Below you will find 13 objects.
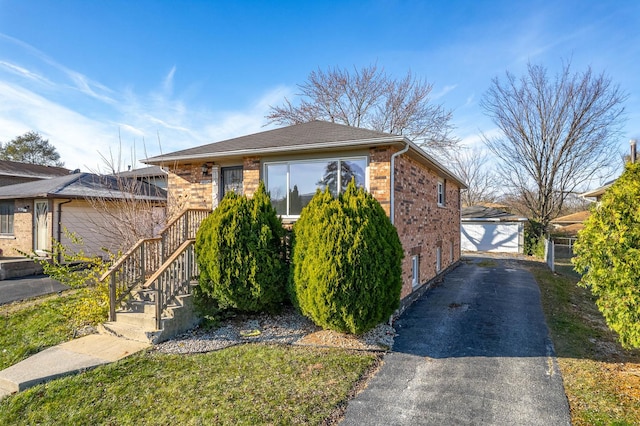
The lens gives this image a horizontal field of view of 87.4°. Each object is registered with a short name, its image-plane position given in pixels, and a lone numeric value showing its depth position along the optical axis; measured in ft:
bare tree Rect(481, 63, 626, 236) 69.77
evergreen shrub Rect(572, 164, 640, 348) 14.62
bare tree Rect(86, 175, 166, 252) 26.99
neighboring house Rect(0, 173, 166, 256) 43.73
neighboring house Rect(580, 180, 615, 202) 52.78
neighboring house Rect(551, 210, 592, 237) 88.80
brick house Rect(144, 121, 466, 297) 23.81
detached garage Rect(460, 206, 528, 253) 70.85
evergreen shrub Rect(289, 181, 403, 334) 18.10
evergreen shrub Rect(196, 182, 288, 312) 20.80
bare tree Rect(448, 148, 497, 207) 119.24
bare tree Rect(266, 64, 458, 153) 79.92
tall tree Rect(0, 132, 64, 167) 114.52
